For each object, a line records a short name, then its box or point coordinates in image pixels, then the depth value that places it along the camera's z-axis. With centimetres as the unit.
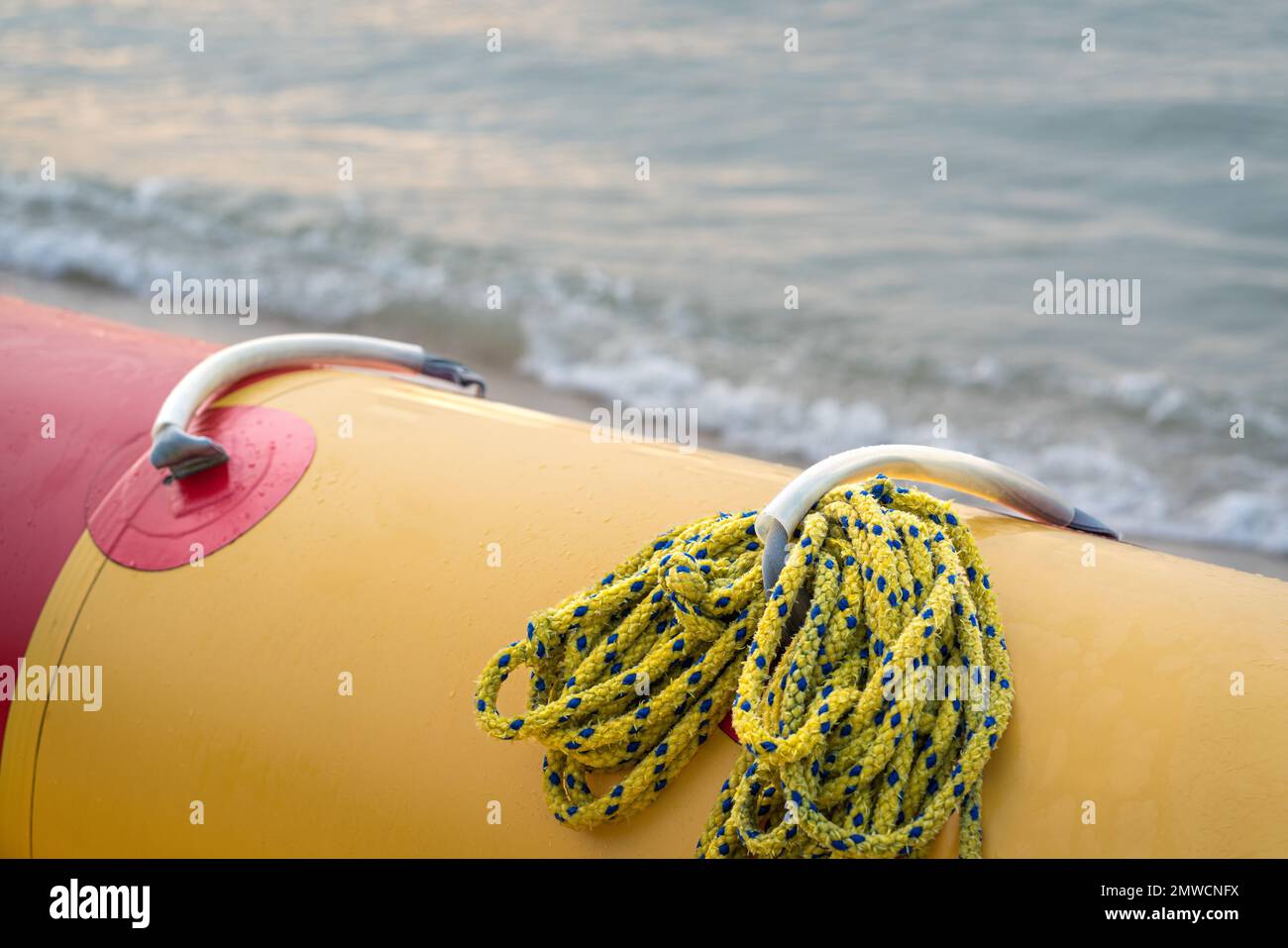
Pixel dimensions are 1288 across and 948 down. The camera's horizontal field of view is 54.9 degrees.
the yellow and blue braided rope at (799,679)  109
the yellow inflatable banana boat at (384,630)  110
